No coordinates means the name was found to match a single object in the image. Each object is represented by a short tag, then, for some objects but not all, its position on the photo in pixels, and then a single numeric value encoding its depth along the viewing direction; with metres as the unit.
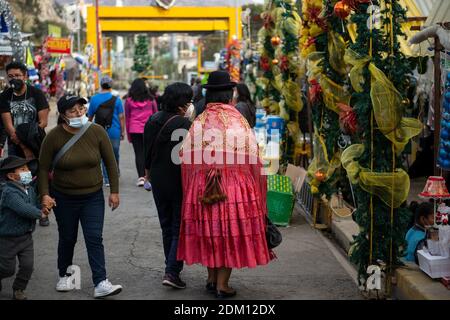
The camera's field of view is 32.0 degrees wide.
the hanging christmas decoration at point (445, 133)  7.10
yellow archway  35.47
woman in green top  6.32
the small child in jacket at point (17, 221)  6.14
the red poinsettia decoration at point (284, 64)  12.14
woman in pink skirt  6.15
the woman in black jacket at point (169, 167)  6.63
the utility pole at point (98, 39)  31.88
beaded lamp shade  6.58
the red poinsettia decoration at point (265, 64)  14.62
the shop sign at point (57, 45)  27.20
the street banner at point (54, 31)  33.19
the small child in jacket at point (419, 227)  7.02
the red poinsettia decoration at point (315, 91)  9.09
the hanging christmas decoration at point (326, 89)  8.83
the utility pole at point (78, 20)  36.84
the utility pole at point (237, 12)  34.62
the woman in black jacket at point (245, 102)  10.98
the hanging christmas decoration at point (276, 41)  13.29
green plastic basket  9.62
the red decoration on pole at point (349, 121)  6.74
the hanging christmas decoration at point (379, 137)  6.18
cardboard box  6.16
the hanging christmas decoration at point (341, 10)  7.24
